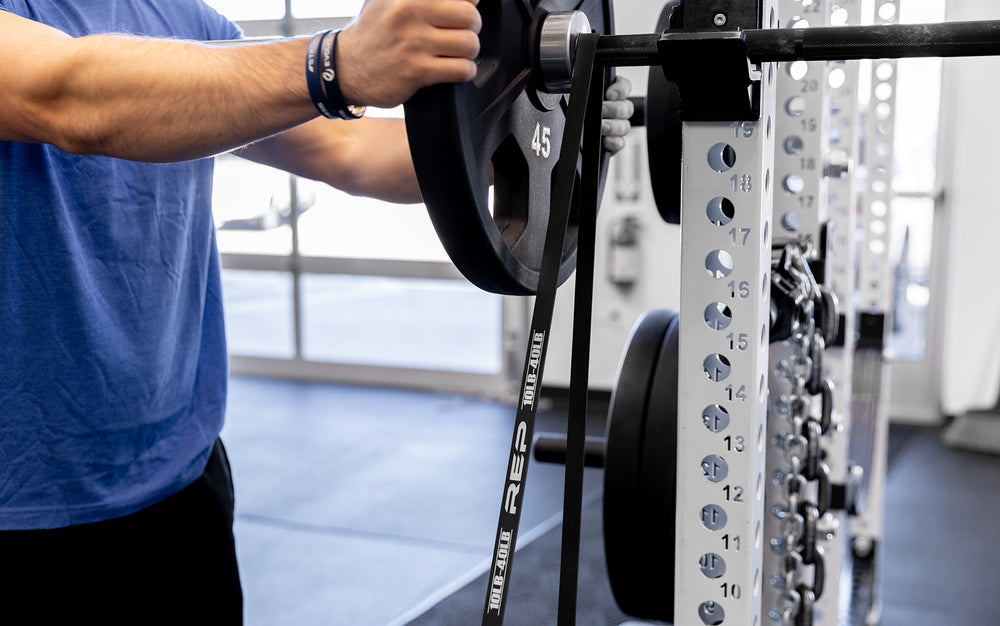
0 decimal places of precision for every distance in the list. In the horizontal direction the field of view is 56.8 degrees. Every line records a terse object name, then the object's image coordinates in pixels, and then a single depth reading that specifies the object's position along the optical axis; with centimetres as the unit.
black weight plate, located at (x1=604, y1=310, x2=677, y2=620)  127
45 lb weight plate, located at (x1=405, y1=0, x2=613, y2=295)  81
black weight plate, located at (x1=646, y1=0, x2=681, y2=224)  122
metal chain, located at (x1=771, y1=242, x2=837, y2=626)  118
